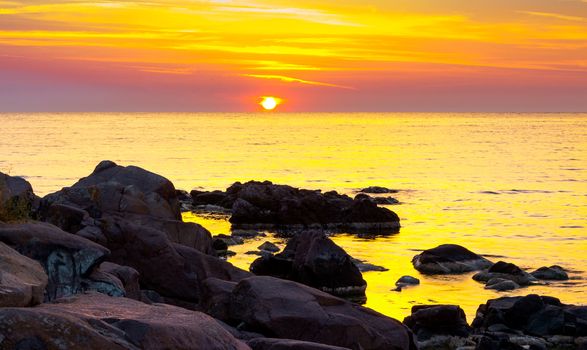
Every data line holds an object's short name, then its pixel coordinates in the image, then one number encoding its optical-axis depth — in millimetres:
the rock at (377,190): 72475
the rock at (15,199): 16953
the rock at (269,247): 40469
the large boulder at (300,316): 17156
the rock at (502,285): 31609
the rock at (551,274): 33688
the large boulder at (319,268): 30688
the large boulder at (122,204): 23672
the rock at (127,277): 17406
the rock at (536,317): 23797
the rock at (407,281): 32219
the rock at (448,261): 35125
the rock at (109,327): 9250
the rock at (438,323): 24000
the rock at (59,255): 14914
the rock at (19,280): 10477
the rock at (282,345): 13328
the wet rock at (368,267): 35375
